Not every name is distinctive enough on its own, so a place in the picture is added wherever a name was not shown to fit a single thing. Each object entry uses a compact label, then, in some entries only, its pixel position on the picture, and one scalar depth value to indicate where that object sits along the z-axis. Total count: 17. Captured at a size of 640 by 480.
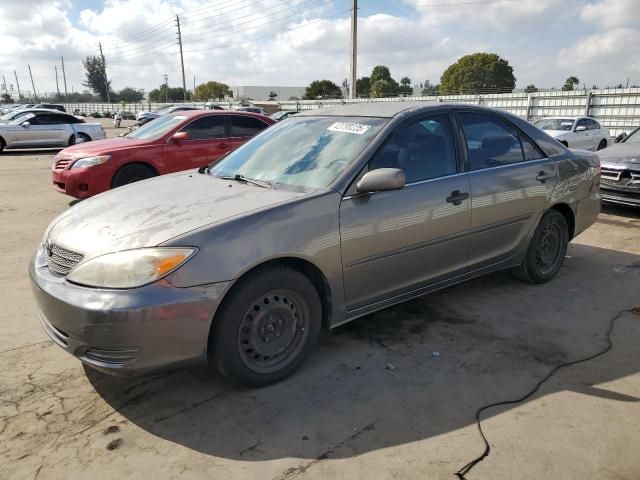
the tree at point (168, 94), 88.72
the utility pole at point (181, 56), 59.29
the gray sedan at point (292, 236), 2.55
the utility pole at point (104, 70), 80.56
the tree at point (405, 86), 76.71
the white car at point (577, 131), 14.62
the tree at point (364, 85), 71.50
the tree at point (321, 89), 62.33
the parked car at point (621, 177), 7.24
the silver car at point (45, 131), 17.22
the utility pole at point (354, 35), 29.06
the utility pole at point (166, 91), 82.31
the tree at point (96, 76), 90.88
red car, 7.34
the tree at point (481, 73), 65.19
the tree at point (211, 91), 82.56
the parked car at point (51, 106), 36.08
